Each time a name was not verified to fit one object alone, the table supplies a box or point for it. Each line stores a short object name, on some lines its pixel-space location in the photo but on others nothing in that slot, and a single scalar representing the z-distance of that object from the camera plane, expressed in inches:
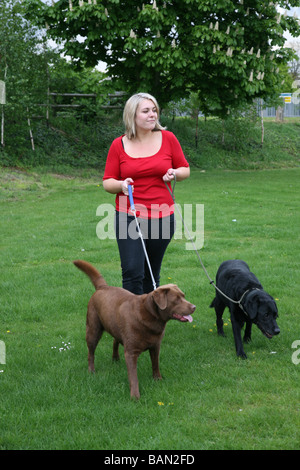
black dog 186.1
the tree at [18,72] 739.4
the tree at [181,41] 713.0
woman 185.8
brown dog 154.9
